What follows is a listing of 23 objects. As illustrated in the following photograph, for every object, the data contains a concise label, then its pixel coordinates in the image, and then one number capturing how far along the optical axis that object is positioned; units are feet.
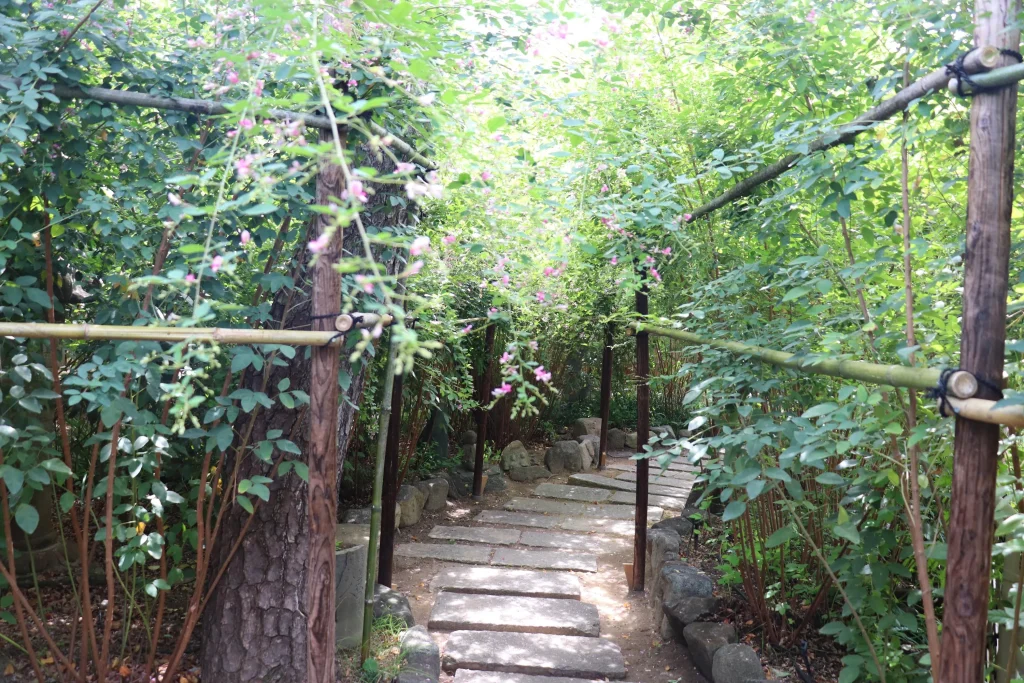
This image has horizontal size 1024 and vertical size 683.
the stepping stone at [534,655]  10.57
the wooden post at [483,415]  19.77
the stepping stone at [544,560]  15.38
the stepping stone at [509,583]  13.64
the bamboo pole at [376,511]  9.57
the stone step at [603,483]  21.84
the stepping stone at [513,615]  12.02
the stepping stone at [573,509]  19.44
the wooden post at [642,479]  13.84
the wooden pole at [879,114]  4.65
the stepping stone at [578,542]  16.87
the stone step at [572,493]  21.20
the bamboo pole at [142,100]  5.73
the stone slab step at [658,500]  19.97
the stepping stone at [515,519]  18.51
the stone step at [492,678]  10.16
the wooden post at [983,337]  4.65
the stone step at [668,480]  22.51
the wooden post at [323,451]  5.30
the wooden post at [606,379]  23.00
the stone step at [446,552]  15.66
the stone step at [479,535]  16.97
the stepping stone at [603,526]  18.17
